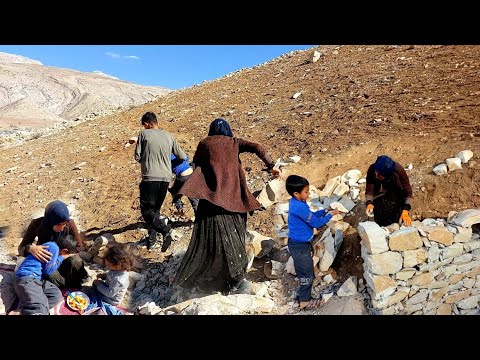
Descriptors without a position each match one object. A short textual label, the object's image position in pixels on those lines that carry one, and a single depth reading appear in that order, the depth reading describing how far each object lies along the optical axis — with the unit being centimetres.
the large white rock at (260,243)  425
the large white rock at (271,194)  539
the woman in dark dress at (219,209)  350
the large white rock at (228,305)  316
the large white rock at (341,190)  488
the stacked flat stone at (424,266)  313
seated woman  328
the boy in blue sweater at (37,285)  309
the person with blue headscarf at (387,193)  344
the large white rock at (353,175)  504
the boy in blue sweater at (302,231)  314
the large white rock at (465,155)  435
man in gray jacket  429
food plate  332
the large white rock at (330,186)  504
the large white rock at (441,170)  431
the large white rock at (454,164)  428
